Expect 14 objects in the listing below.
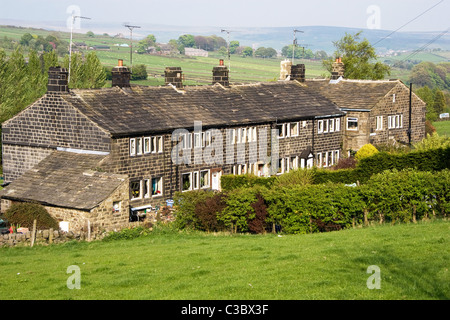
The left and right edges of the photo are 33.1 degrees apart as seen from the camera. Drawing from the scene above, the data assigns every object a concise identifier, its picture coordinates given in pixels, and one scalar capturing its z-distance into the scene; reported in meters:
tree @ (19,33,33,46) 190.25
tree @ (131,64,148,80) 133.88
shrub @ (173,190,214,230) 36.19
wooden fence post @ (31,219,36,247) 33.19
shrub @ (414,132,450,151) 50.94
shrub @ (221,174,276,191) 44.06
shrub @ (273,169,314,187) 42.21
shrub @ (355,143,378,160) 58.44
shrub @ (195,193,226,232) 35.41
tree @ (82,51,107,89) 93.88
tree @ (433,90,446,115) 122.88
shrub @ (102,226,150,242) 34.85
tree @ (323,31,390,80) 90.56
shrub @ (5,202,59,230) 38.56
